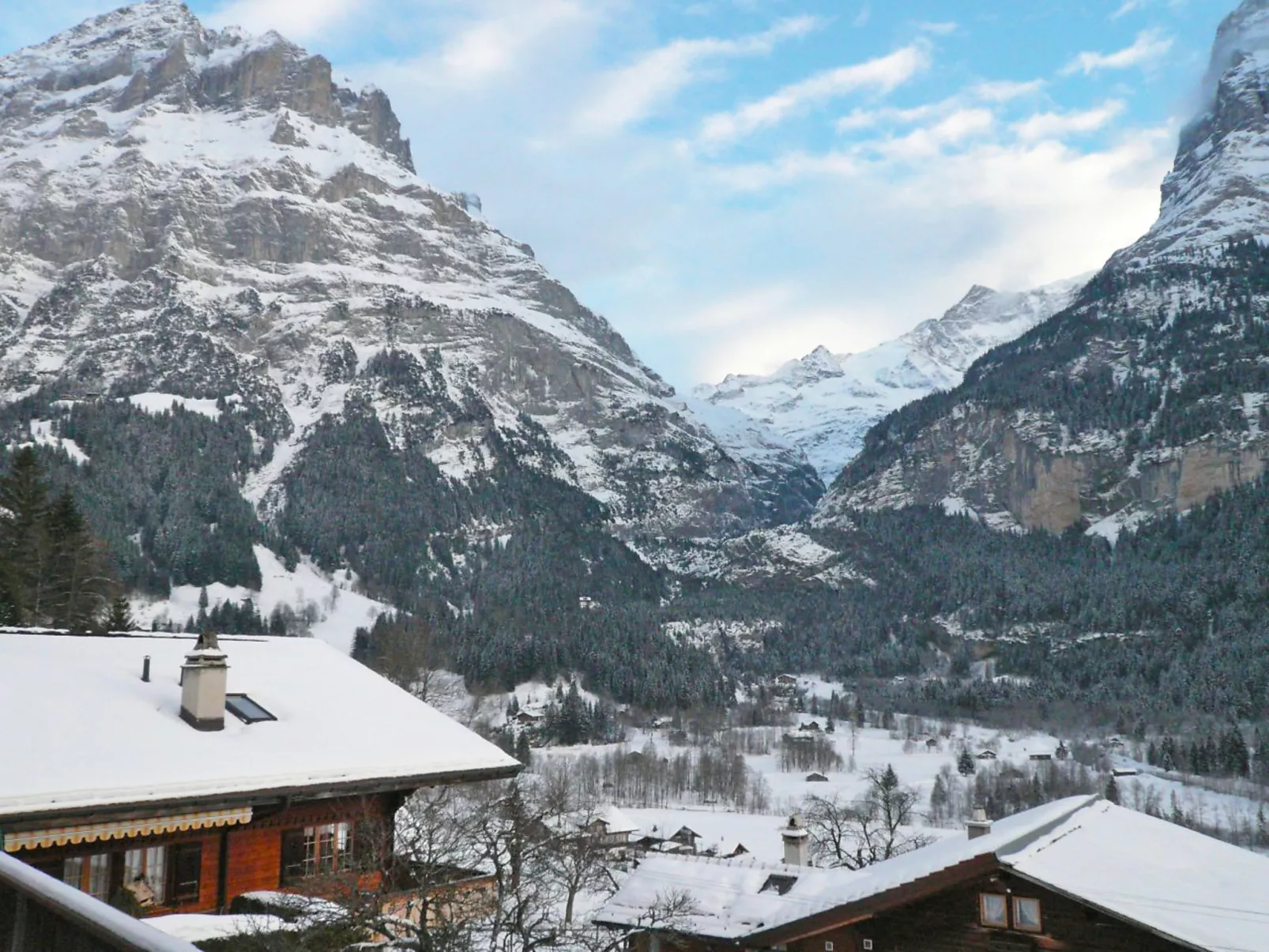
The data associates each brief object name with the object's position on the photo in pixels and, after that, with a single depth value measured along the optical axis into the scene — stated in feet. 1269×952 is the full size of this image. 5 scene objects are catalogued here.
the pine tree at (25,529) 195.62
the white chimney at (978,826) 112.78
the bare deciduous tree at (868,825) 207.72
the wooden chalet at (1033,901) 68.69
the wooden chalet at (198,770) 56.29
